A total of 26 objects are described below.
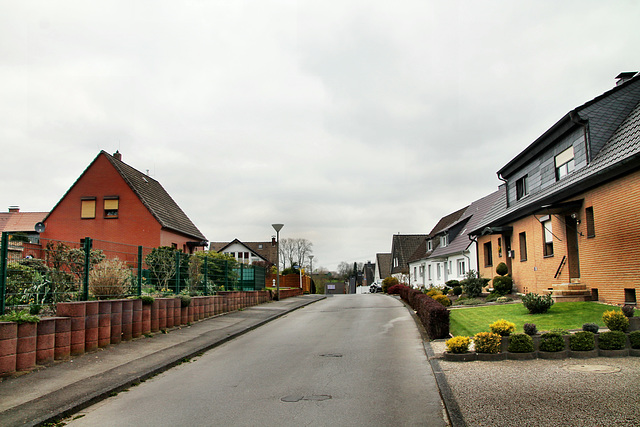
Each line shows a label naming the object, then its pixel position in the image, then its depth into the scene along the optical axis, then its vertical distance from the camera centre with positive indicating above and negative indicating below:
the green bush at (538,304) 14.16 -1.04
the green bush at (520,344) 9.52 -1.44
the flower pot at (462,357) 9.65 -1.69
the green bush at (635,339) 9.25 -1.33
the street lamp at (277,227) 27.79 +2.29
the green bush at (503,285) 22.09 -0.79
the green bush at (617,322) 9.74 -1.07
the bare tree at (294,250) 103.50 +3.82
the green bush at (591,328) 9.78 -1.19
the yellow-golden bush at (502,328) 9.95 -1.19
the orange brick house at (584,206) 13.58 +1.90
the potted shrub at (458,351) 9.66 -1.60
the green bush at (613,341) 9.30 -1.37
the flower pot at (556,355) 9.37 -1.62
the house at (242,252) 77.68 +2.66
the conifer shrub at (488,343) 9.59 -1.43
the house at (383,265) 81.19 +0.47
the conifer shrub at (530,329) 9.96 -1.22
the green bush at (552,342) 9.44 -1.40
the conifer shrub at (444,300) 19.72 -1.26
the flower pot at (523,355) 9.45 -1.64
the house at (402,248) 64.44 +2.51
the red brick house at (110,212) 31.95 +3.75
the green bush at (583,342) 9.36 -1.39
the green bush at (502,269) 22.95 -0.10
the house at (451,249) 36.12 +1.41
